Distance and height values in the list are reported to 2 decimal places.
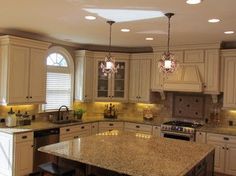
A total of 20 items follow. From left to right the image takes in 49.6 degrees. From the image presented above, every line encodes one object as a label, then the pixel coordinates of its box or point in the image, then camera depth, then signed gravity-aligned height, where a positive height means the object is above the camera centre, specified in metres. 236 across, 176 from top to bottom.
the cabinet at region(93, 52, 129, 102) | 6.09 -0.04
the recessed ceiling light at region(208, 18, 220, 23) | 3.37 +0.84
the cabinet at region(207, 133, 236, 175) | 4.66 -1.28
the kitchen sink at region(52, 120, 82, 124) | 5.10 -0.85
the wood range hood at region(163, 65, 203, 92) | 5.17 +0.04
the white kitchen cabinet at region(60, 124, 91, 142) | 4.86 -1.04
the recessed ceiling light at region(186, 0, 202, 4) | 2.71 +0.86
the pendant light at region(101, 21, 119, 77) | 3.60 +0.21
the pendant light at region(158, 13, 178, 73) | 3.13 +0.23
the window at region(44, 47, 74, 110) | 5.44 +0.02
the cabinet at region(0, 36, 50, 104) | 4.33 +0.15
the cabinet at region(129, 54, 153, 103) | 5.92 +0.08
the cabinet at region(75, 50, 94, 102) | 5.86 +0.12
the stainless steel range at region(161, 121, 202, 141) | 4.93 -0.96
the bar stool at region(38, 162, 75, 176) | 2.89 -1.04
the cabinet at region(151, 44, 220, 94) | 5.07 +0.21
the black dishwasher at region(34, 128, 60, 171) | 4.39 -1.09
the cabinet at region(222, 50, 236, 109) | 4.94 +0.08
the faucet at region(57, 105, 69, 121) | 5.49 -0.73
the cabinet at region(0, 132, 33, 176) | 4.06 -1.22
